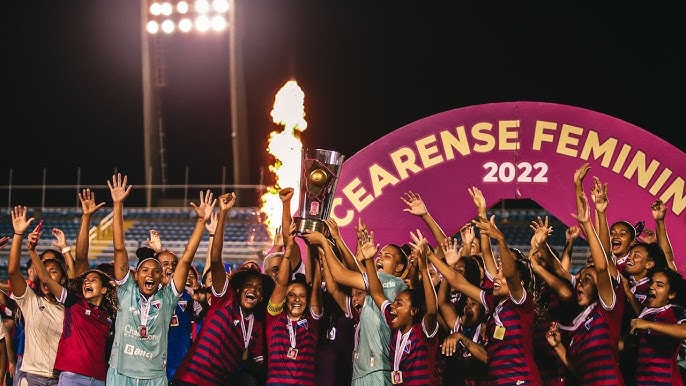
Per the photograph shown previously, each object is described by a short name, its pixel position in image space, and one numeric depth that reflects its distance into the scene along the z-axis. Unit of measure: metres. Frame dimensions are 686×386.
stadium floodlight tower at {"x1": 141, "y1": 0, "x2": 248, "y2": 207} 24.78
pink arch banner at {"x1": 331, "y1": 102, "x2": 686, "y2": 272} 9.23
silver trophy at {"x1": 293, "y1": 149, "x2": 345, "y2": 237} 7.61
